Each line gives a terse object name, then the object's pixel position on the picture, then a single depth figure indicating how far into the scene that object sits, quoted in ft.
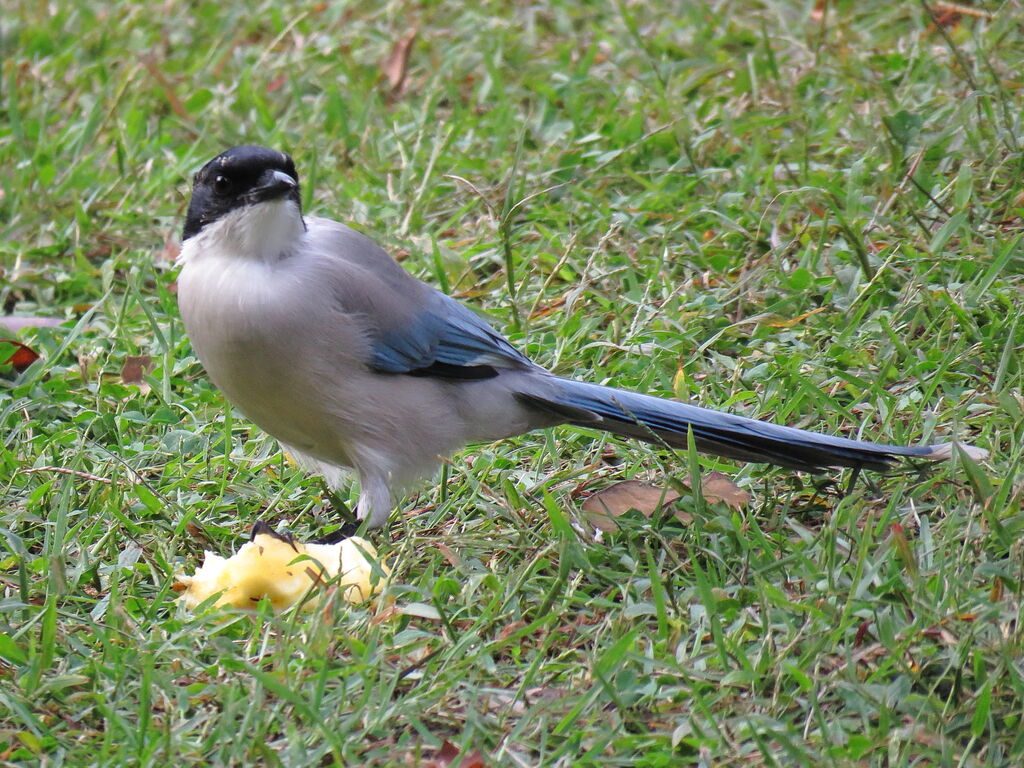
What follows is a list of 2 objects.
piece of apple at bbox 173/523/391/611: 26.03
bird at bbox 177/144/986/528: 28.63
